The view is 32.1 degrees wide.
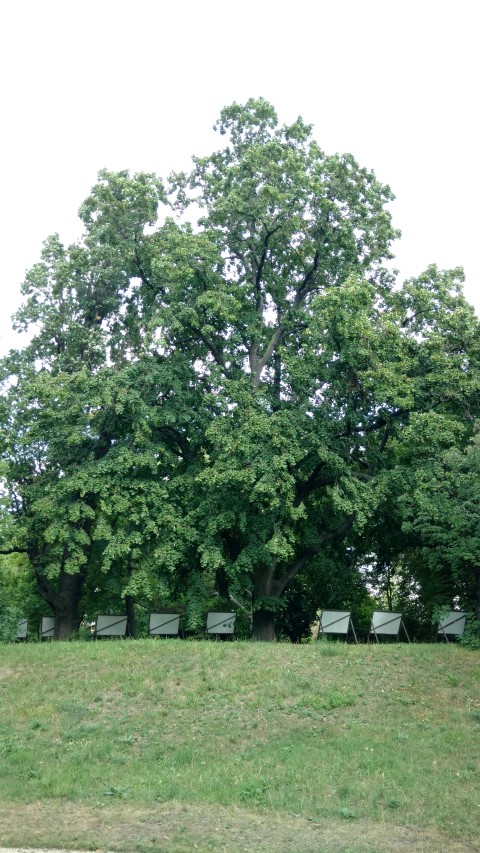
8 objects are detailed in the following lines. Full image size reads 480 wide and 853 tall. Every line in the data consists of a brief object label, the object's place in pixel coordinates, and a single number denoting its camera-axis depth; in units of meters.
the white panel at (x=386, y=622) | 24.86
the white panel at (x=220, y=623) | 25.86
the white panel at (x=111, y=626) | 27.09
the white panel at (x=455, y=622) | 24.55
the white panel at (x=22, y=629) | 29.00
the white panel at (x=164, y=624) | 26.05
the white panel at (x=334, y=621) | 24.78
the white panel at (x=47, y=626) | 30.08
